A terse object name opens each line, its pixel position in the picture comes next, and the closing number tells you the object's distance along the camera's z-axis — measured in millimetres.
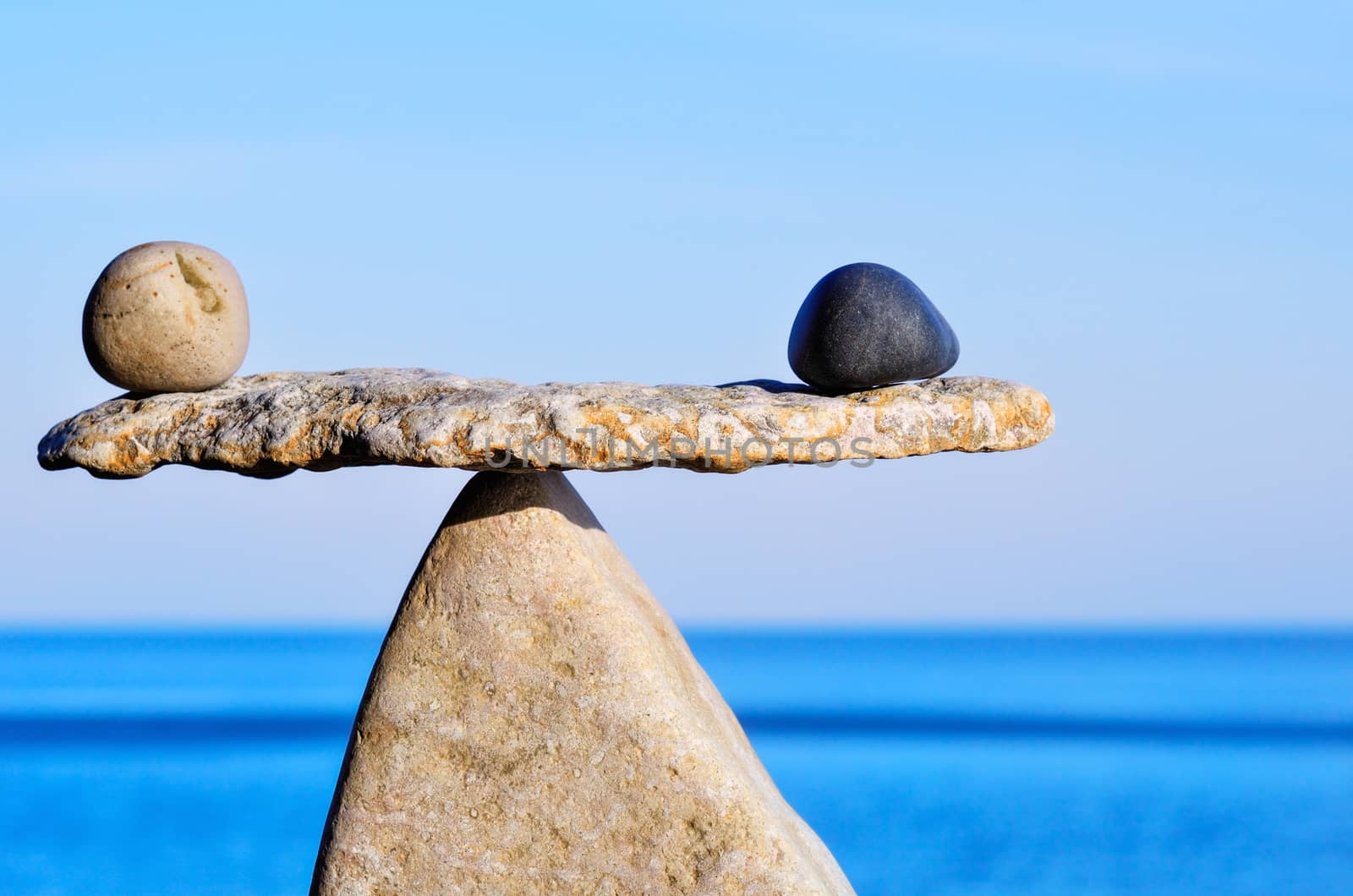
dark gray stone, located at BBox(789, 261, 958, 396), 4977
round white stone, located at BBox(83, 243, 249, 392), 5023
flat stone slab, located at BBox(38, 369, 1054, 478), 4383
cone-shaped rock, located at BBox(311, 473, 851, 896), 4801
